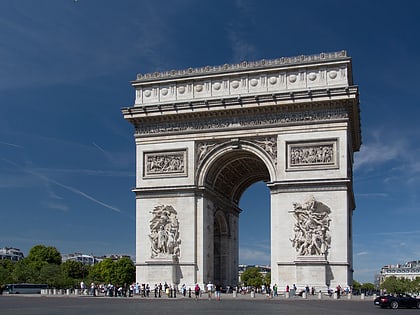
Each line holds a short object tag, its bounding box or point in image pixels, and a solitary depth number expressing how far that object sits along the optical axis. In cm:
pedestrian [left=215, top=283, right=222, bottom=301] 3992
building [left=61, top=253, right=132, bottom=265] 18022
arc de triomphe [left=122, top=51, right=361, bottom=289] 4159
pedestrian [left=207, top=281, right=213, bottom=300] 4091
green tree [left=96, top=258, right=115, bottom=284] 10244
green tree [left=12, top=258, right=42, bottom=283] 7806
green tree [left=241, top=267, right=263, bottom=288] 14171
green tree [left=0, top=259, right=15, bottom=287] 7583
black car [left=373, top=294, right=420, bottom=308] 3416
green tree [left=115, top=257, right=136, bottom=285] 10356
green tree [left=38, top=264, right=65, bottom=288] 7731
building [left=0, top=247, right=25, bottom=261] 14880
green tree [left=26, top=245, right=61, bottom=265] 9314
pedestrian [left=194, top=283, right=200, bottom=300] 3980
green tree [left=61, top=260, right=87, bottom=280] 10480
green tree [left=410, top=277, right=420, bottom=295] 14951
